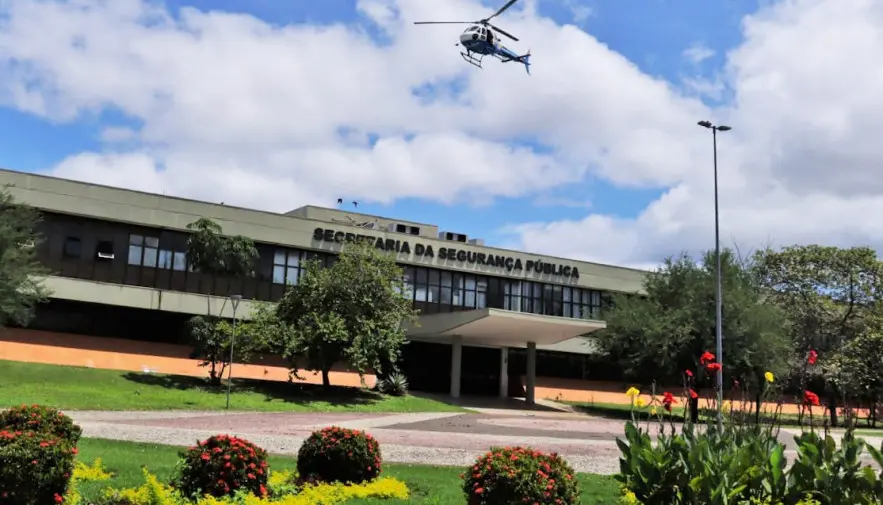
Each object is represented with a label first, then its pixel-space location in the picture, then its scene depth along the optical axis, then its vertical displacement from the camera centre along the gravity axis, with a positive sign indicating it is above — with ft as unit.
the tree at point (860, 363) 134.31 +3.30
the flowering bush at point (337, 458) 32.68 -4.13
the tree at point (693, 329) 122.11 +7.21
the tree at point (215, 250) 110.22 +14.57
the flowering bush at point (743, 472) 19.75 -2.46
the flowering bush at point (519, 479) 24.17 -3.50
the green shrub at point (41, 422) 27.04 -2.67
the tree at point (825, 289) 150.71 +17.71
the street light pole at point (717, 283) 96.64 +11.64
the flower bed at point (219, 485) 26.35 -4.55
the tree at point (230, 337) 104.53 +2.33
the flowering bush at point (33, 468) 24.02 -3.78
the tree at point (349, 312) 107.14 +6.74
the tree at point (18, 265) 91.09 +9.70
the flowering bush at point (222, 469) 27.02 -4.00
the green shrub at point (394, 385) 125.08 -3.84
